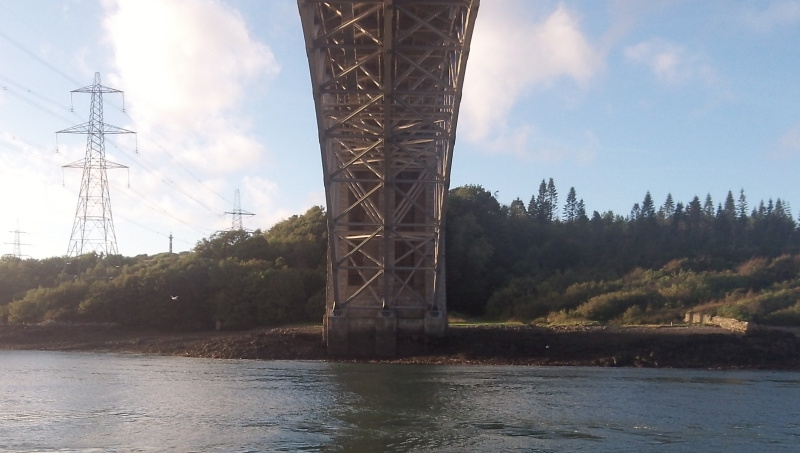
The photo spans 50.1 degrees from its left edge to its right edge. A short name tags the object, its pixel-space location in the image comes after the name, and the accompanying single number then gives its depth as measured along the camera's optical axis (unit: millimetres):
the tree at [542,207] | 95250
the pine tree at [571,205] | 109062
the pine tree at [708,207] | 104625
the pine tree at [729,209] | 101125
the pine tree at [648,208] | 100412
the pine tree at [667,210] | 105438
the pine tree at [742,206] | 105625
